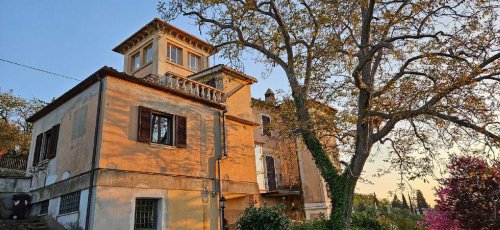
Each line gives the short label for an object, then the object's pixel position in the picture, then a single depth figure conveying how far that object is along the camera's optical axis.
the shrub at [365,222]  17.78
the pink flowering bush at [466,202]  16.84
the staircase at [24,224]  11.95
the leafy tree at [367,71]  10.55
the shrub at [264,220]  13.48
